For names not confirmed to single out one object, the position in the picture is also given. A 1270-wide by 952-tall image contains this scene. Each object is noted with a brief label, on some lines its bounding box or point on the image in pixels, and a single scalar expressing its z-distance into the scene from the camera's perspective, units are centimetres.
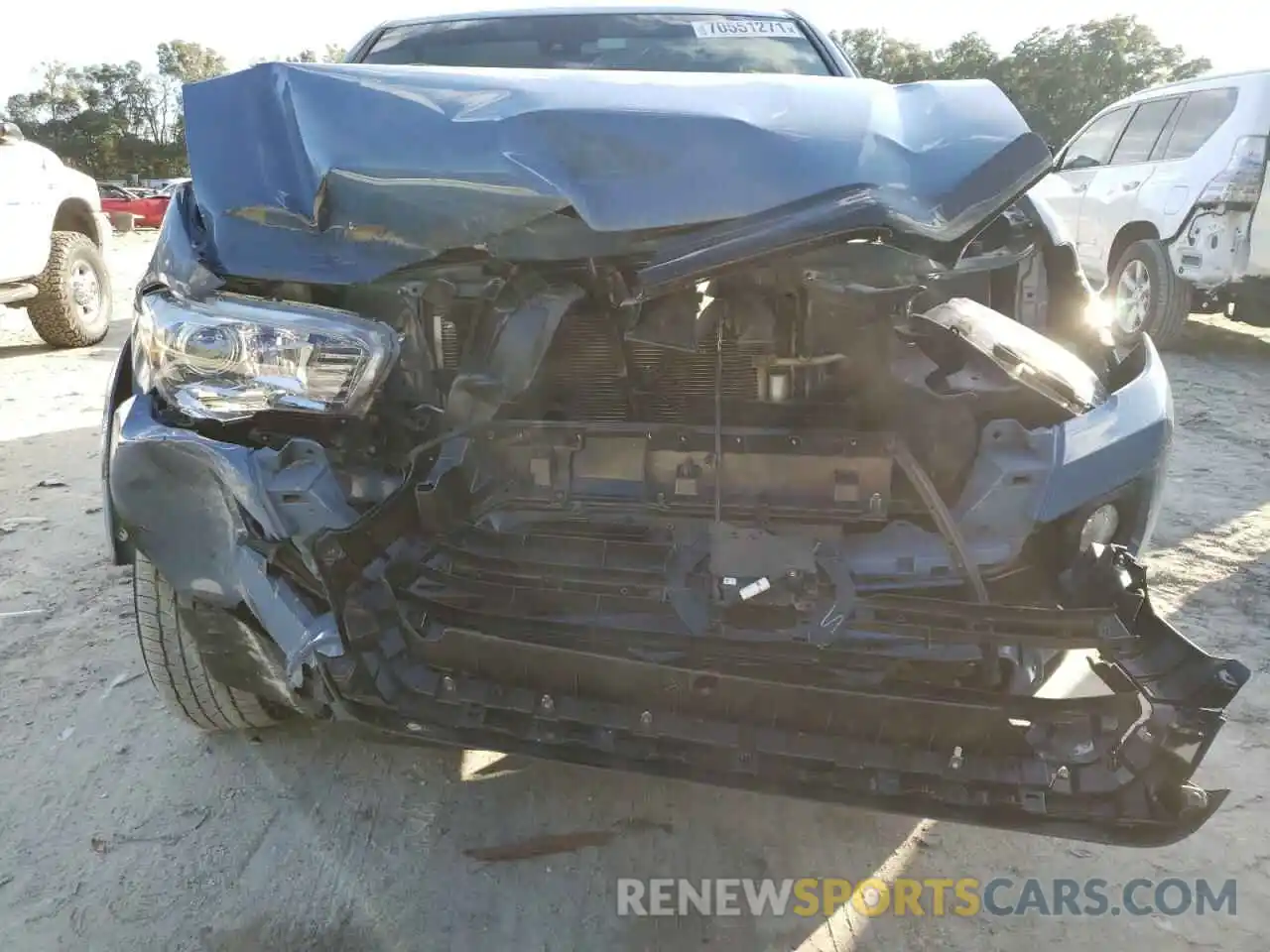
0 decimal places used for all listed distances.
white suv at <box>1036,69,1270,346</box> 580
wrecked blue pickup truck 155
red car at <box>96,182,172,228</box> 2019
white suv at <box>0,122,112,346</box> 636
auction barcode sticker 329
